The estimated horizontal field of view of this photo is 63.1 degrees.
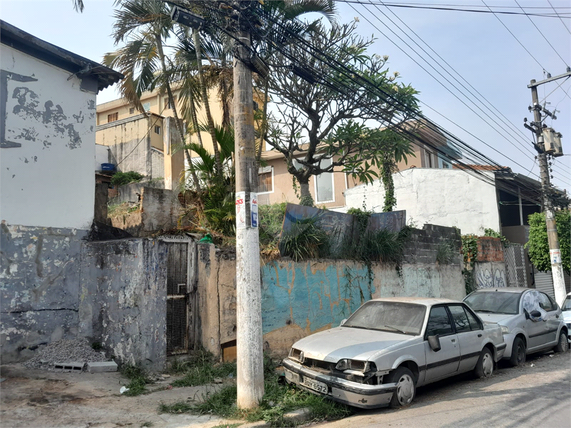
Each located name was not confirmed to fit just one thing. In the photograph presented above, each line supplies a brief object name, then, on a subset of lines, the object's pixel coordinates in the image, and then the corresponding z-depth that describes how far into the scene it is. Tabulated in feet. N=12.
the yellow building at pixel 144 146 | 62.54
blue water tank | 67.72
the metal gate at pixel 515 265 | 65.49
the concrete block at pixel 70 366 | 23.99
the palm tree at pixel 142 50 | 35.76
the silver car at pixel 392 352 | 19.26
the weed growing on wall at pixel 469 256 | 55.26
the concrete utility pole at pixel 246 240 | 19.39
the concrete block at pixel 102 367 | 24.22
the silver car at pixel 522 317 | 29.73
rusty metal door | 27.66
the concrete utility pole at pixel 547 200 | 52.95
